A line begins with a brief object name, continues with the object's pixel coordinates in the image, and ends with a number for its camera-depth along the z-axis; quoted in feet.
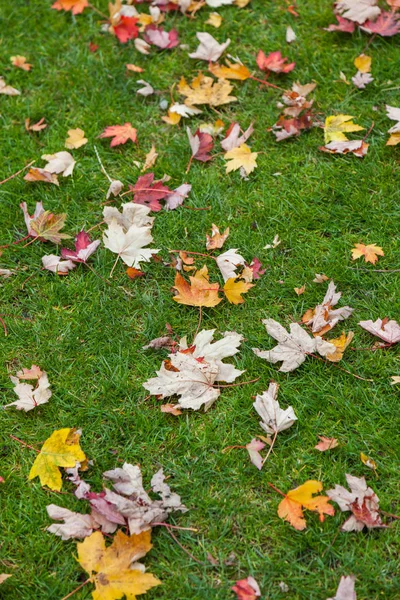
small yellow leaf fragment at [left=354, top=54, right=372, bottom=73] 11.35
